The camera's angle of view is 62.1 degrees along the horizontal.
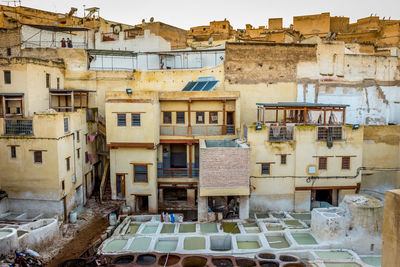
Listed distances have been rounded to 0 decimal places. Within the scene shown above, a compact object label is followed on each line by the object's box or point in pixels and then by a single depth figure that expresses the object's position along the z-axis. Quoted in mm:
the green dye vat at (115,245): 18297
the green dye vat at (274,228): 20875
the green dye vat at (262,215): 23045
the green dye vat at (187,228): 20688
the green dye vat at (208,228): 20469
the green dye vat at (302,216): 22842
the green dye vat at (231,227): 20484
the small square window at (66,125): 22453
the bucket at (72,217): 22406
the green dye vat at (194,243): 18578
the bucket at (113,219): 22172
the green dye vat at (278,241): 18845
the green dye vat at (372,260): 17266
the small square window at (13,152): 21353
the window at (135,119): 24631
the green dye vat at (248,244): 18922
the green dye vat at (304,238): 18797
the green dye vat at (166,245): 18775
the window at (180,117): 26969
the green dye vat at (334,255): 17453
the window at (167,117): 26969
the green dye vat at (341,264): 16741
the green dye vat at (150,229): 20656
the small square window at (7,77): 23953
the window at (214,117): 27156
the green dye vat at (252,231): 20469
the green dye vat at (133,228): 20909
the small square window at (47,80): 27031
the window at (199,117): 27125
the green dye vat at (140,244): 18370
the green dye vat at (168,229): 20578
